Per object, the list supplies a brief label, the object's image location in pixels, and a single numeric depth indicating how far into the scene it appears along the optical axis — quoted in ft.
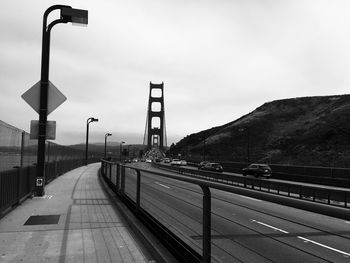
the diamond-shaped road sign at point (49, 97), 50.05
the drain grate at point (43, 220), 32.64
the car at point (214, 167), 179.63
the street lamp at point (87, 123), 174.11
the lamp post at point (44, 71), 49.90
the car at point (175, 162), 260.97
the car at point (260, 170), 145.18
